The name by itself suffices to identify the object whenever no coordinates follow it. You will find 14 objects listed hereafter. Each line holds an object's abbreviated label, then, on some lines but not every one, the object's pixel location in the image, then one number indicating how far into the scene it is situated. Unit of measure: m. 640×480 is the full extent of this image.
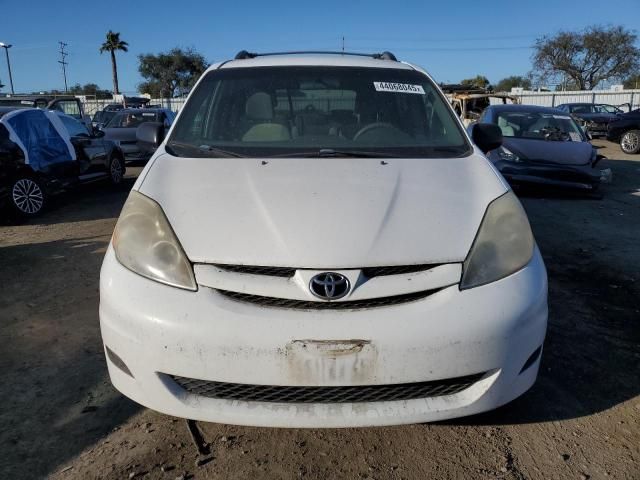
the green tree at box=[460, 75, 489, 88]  65.06
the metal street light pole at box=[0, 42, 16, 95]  38.38
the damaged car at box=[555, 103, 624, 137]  20.42
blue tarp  7.12
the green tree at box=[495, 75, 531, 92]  67.69
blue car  8.24
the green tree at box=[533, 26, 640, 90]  46.22
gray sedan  12.95
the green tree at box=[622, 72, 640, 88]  48.47
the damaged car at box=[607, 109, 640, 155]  14.65
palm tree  49.03
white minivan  1.87
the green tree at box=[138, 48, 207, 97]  52.19
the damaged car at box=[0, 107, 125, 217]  6.96
